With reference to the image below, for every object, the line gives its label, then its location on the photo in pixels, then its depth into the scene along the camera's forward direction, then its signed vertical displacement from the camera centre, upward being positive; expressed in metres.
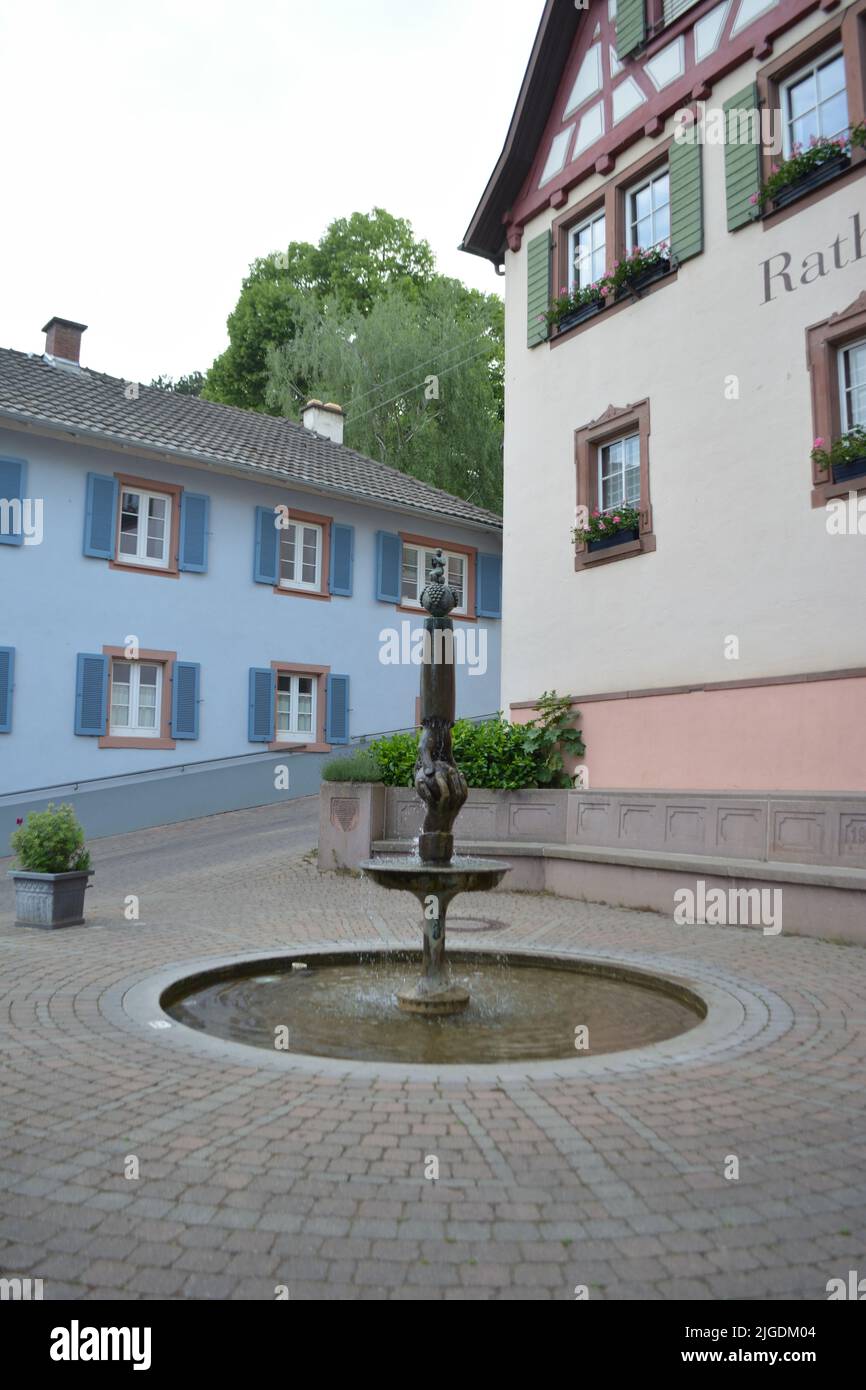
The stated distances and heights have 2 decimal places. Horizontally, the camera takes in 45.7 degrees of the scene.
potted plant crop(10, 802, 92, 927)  9.55 -0.95
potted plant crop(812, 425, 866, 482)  10.93 +3.39
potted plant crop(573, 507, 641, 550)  13.95 +3.35
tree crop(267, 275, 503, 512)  31.33 +11.82
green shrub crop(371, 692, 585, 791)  13.81 +0.28
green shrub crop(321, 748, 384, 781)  13.88 +0.02
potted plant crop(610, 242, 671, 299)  13.80 +6.83
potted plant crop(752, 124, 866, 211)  11.37 +6.86
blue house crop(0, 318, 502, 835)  17.86 +3.46
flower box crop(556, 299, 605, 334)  14.83 +6.68
